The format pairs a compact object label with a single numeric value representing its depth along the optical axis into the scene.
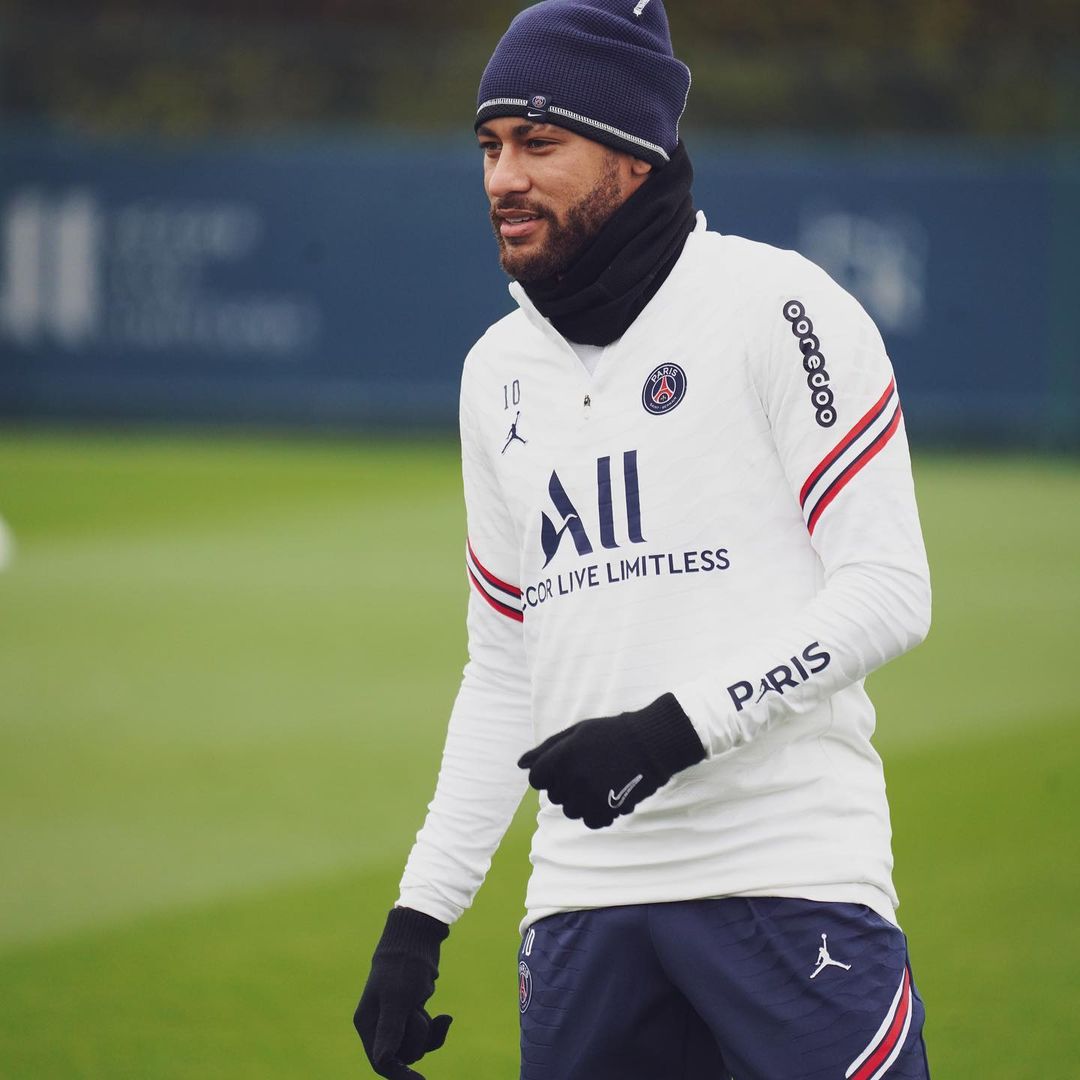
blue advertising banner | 41.09
